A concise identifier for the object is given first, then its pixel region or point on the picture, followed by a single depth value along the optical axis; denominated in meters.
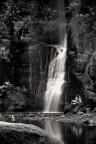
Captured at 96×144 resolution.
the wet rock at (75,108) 36.41
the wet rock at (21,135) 9.30
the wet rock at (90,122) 27.42
